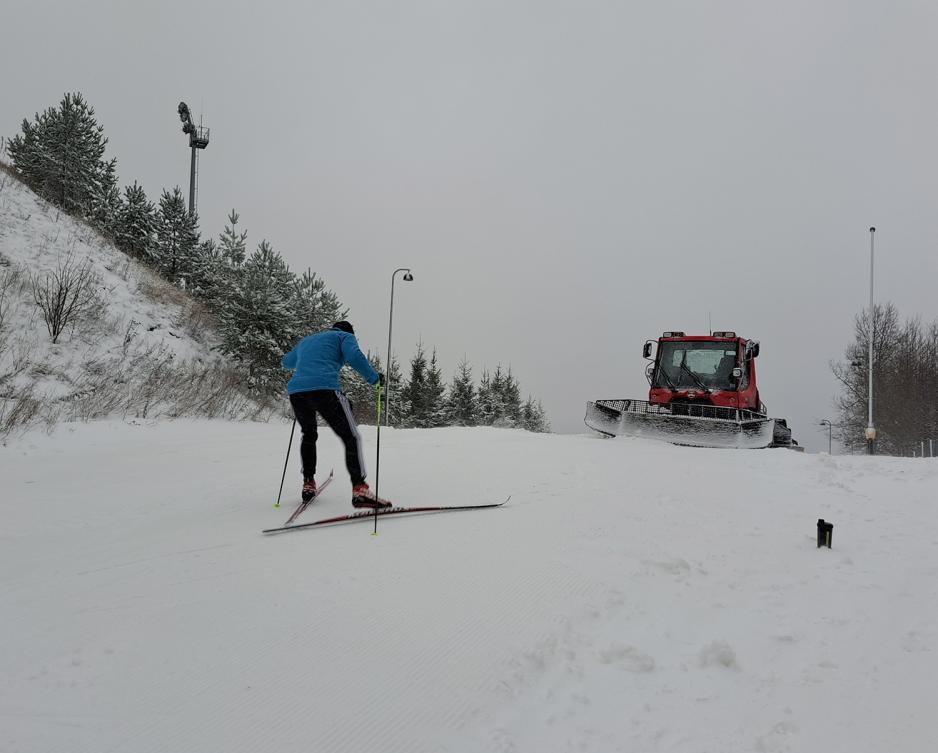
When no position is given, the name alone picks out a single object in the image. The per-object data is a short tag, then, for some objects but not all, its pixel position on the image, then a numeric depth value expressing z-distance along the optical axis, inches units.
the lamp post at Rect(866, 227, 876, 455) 794.2
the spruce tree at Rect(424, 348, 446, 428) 1492.6
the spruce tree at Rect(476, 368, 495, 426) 1624.0
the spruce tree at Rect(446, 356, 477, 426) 1584.6
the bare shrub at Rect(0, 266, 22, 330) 396.5
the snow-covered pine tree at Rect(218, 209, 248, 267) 731.4
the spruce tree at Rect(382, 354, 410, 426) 1215.6
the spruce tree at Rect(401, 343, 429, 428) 1499.8
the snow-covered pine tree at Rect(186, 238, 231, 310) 706.8
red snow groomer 442.3
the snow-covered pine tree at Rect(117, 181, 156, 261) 804.6
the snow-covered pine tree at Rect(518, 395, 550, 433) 1963.6
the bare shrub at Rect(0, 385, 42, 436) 278.1
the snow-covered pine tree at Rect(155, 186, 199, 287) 828.6
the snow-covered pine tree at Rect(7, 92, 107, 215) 832.3
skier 196.9
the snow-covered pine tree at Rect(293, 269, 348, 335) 787.4
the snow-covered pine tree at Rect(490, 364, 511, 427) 1595.7
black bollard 150.2
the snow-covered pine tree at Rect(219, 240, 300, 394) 635.5
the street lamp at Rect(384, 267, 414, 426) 855.4
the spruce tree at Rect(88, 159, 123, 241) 777.8
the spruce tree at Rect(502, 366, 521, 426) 1760.2
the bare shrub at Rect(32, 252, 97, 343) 405.1
